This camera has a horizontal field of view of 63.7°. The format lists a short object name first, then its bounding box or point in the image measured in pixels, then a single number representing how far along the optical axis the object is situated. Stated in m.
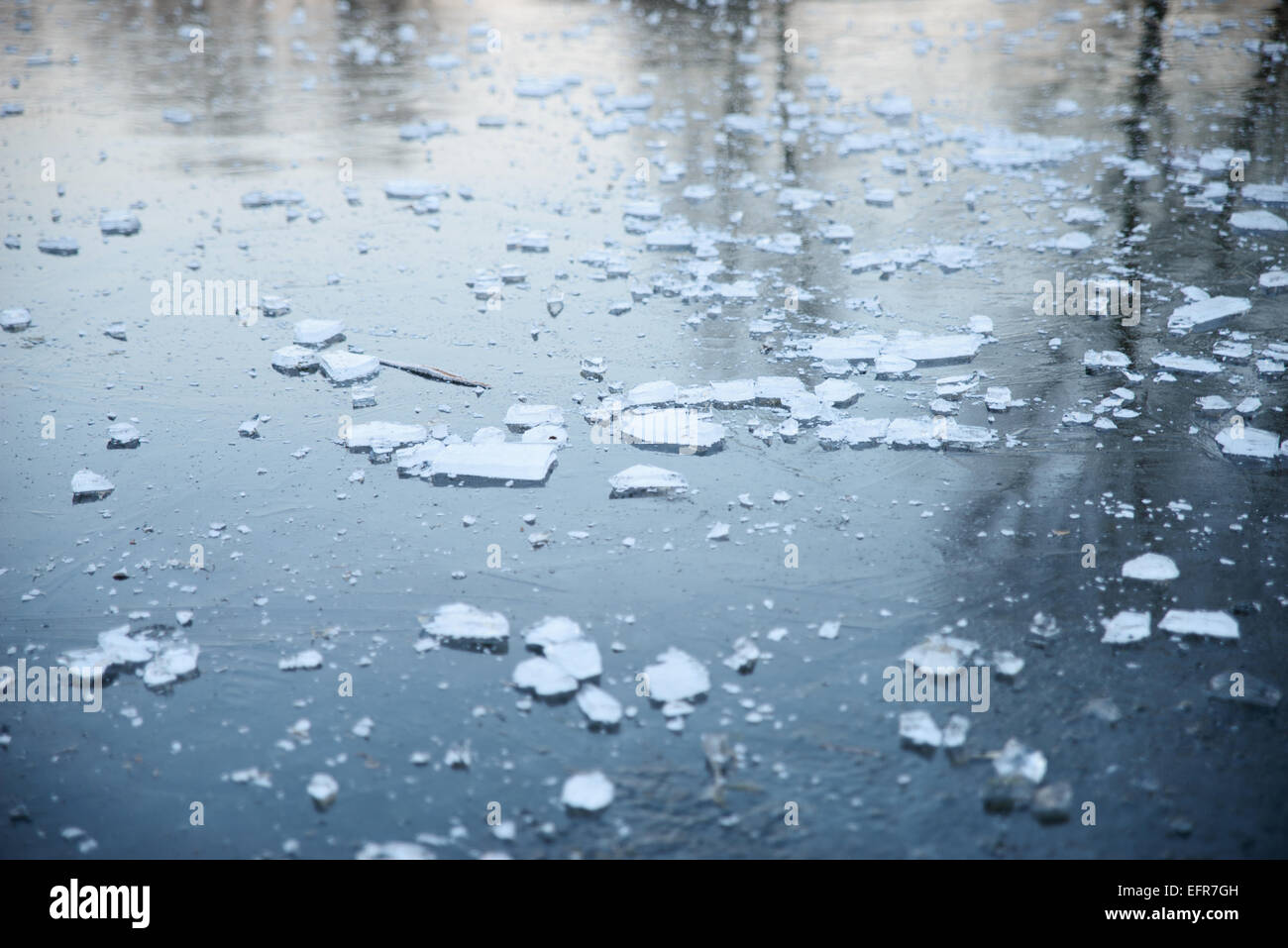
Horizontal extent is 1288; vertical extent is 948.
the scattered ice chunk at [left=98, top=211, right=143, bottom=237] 5.94
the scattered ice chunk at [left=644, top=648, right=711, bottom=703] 2.55
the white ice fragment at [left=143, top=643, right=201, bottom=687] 2.65
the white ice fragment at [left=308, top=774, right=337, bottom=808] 2.29
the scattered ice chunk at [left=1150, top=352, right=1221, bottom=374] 4.07
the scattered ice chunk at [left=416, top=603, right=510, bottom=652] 2.76
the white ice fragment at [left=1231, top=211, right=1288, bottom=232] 5.53
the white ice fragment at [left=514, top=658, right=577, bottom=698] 2.58
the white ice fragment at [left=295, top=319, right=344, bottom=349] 4.51
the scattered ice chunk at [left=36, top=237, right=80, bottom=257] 5.64
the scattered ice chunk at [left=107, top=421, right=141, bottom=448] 3.76
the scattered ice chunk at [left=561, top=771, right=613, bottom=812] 2.25
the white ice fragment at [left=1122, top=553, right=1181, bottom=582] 2.89
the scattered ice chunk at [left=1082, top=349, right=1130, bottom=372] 4.12
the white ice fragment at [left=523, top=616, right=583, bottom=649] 2.73
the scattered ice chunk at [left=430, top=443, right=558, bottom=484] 3.50
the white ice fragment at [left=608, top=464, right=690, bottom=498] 3.38
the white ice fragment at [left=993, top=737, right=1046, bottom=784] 2.27
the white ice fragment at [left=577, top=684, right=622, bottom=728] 2.48
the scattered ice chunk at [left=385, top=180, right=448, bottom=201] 6.47
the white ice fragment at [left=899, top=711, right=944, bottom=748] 2.38
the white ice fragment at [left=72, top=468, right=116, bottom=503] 3.46
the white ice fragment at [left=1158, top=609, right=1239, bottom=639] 2.67
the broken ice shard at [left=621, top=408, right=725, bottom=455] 3.66
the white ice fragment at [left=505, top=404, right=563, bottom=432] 3.83
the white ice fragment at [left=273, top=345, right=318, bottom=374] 4.32
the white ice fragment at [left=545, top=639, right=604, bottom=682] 2.62
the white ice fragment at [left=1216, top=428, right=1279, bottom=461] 3.47
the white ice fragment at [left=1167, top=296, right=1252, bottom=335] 4.42
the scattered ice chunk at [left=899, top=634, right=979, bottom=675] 2.59
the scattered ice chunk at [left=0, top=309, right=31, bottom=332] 4.77
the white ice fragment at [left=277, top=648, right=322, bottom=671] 2.68
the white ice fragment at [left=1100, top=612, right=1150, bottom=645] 2.66
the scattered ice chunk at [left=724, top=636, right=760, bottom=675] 2.64
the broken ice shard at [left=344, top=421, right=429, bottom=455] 3.71
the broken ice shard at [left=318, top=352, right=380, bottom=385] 4.20
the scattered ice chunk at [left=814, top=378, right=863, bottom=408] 3.89
